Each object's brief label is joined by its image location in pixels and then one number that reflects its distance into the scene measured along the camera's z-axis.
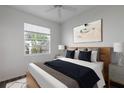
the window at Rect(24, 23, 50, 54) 3.03
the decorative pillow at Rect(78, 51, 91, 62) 2.33
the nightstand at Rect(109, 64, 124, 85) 1.86
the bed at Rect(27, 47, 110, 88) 1.18
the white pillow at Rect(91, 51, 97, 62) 2.33
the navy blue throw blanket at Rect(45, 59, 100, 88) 1.33
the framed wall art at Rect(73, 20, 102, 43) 2.55
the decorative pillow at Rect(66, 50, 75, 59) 2.80
